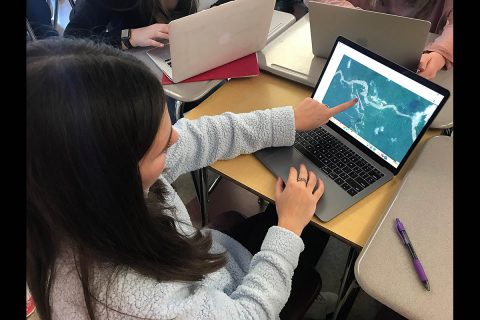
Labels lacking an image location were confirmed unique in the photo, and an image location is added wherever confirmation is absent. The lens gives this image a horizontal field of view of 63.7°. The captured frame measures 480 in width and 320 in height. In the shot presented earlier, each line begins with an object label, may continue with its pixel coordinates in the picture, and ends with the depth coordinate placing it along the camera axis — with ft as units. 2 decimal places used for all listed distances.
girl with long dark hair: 1.52
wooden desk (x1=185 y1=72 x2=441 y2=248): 2.72
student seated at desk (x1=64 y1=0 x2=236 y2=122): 4.35
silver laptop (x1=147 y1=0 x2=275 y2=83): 3.37
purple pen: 2.31
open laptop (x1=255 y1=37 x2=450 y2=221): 2.76
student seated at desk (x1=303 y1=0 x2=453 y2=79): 3.69
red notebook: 3.93
